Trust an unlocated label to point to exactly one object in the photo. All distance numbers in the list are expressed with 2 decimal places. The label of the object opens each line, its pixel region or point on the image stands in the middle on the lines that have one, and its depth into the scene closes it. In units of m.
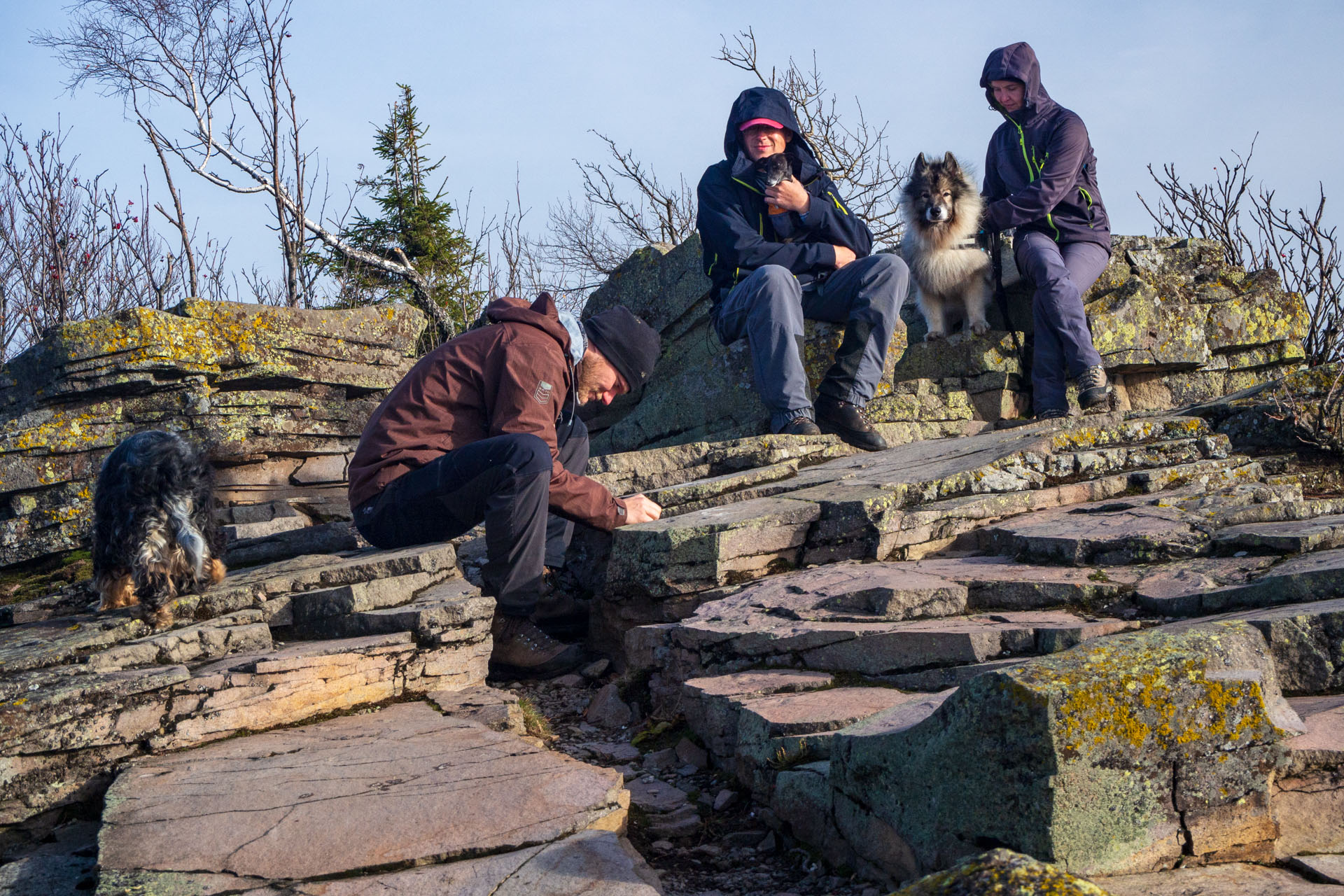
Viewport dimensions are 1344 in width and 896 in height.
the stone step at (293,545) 5.36
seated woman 6.29
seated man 6.02
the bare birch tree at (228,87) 11.66
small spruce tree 12.42
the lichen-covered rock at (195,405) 6.91
